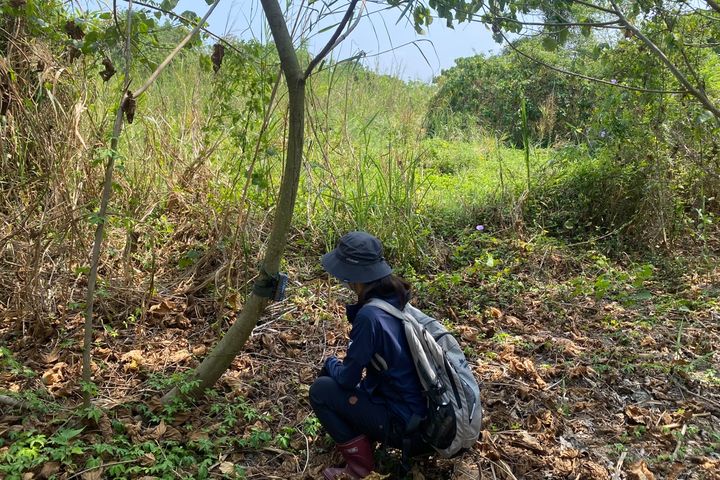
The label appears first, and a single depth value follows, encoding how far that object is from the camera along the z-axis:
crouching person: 2.32
